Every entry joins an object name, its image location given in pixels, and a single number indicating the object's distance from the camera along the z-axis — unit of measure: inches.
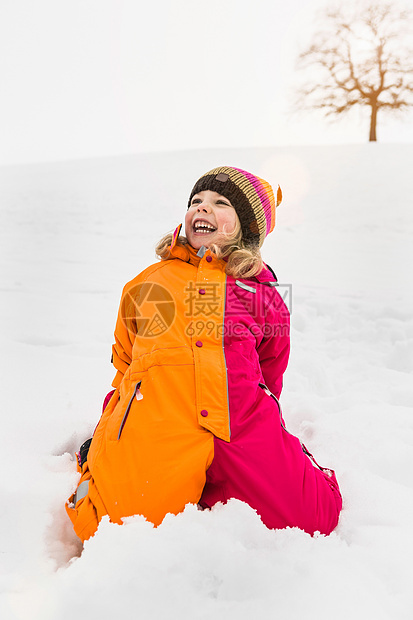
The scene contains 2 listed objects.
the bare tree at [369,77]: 663.1
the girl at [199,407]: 58.2
